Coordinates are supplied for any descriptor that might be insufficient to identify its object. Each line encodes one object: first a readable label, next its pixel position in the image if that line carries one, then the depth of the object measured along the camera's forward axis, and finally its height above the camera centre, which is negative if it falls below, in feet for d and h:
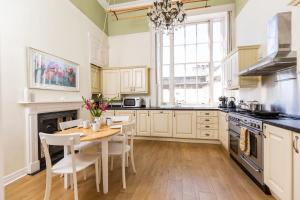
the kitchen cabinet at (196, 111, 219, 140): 13.51 -2.14
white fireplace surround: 8.44 -1.76
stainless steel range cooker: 6.70 -2.19
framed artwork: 8.85 +1.66
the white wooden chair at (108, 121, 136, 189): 7.08 -2.29
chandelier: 9.09 +4.60
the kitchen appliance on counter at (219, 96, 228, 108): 13.82 -0.23
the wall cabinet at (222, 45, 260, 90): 10.45 +2.30
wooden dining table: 6.05 -1.38
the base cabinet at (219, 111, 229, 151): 11.08 -2.19
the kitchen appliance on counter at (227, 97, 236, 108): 12.98 -0.38
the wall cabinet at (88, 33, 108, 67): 14.98 +4.57
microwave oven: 16.12 -0.33
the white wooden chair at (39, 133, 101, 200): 5.24 -2.30
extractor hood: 6.50 +2.25
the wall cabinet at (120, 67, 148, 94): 16.11 +1.77
